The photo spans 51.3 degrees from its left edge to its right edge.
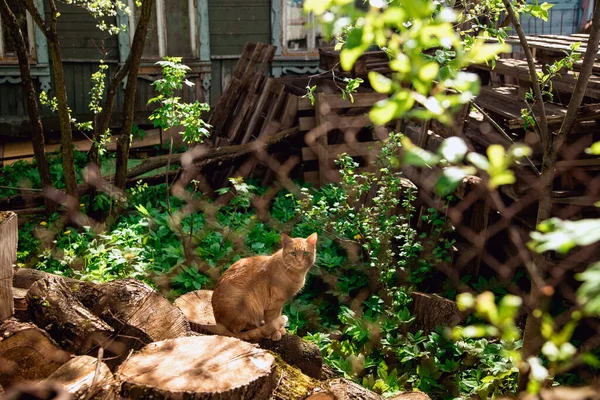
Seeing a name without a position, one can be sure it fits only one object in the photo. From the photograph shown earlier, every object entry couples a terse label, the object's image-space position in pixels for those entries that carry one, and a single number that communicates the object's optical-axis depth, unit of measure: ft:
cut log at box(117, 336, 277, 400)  9.16
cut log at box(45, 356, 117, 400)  9.10
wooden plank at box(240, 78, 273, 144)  29.90
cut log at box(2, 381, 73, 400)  4.88
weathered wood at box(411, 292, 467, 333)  17.25
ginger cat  13.84
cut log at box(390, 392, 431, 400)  12.46
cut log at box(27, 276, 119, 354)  10.55
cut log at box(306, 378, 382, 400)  10.88
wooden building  38.09
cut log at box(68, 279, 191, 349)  11.64
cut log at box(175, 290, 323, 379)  13.09
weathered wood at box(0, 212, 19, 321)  10.25
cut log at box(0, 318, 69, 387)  9.85
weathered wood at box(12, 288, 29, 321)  11.26
